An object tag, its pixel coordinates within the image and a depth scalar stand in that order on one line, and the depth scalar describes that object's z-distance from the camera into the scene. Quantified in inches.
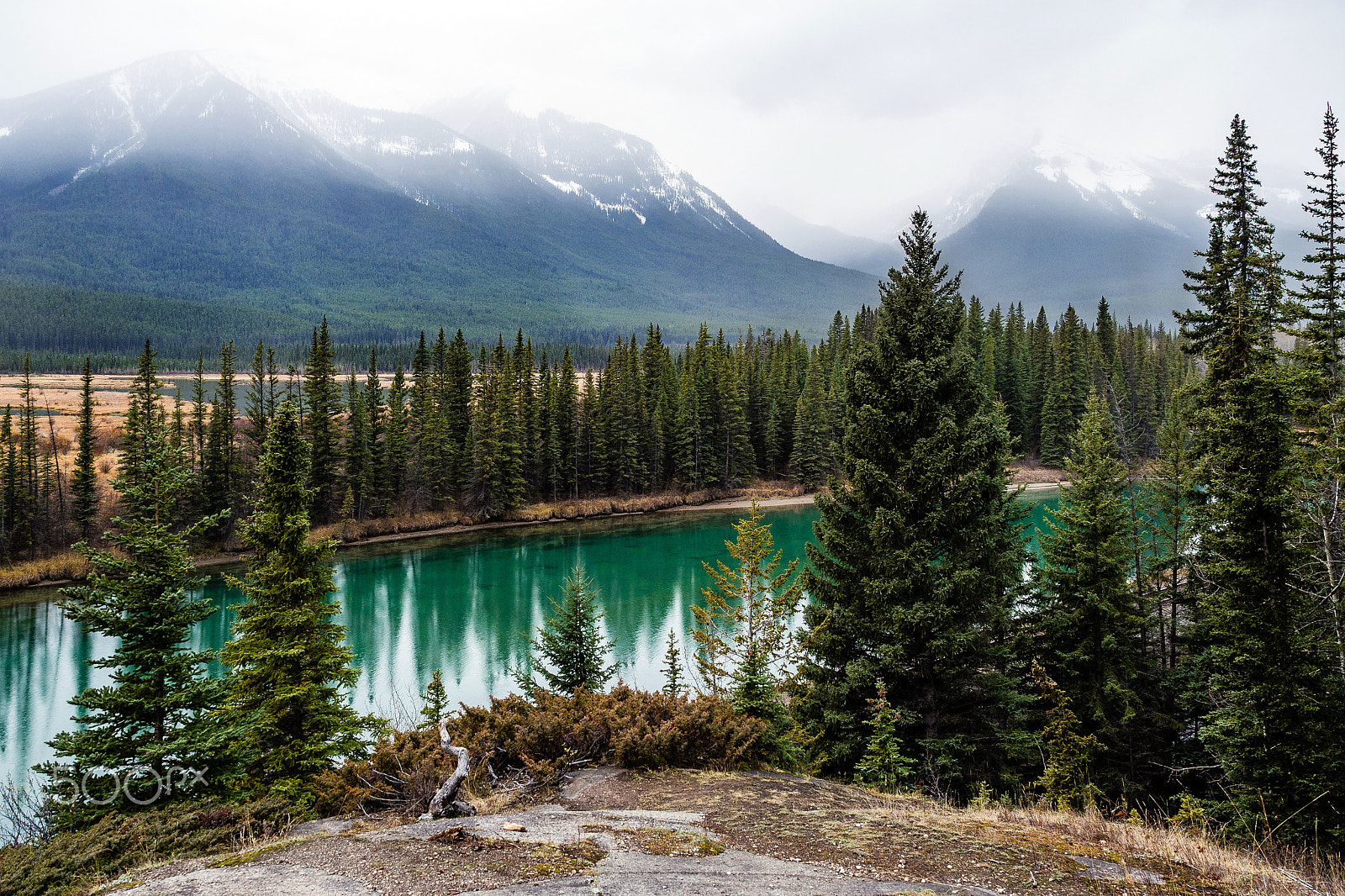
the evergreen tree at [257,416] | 2094.0
